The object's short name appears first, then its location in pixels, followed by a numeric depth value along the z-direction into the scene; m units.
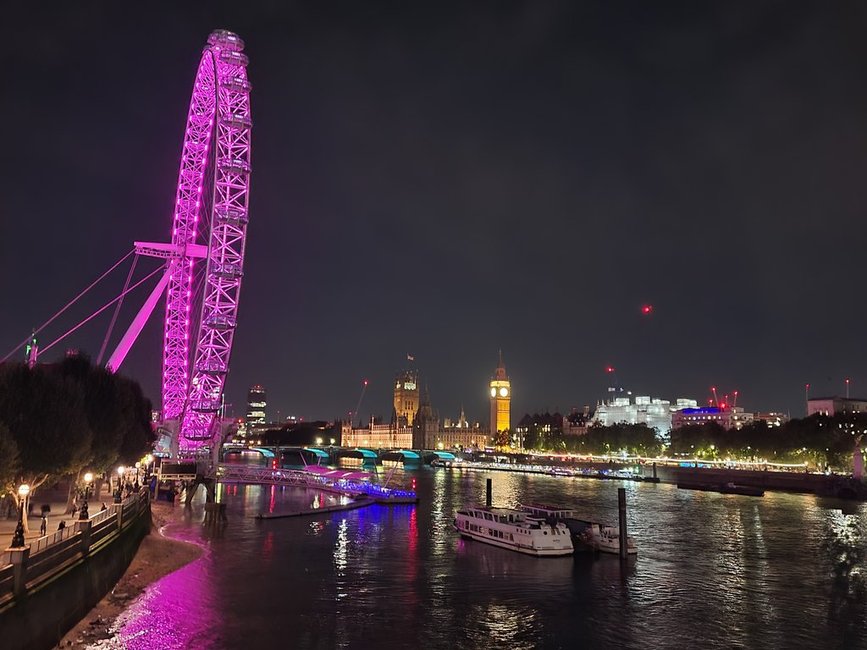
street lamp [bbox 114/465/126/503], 38.31
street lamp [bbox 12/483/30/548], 19.69
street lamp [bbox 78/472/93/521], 38.93
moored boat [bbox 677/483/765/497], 78.28
